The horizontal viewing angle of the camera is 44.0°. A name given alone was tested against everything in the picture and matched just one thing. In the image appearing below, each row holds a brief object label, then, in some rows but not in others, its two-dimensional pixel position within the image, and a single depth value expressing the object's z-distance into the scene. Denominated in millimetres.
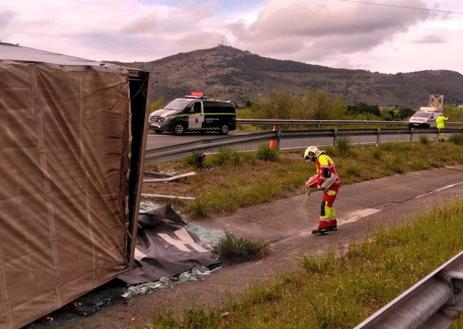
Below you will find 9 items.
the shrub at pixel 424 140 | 23391
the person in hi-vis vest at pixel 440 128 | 26331
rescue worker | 9930
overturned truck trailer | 5168
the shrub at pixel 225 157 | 13559
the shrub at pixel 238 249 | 8039
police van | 24031
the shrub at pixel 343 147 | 18078
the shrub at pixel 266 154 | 15016
